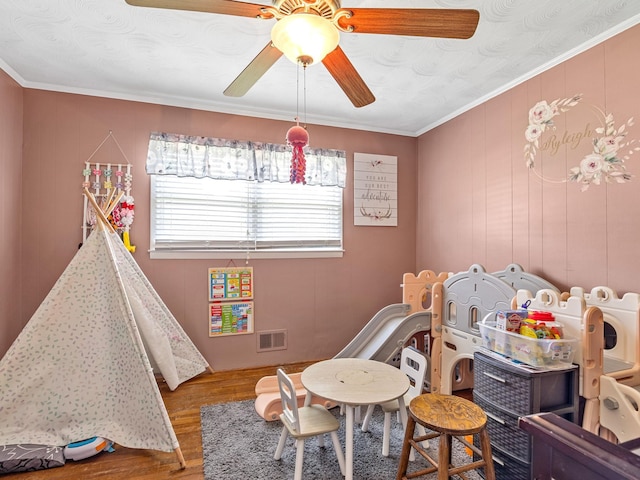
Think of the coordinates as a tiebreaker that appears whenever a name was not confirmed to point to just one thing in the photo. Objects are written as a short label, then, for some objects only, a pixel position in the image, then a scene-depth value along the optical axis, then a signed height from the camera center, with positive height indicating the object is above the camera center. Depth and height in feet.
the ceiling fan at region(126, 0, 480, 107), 4.00 +2.78
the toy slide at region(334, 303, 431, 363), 9.23 -2.53
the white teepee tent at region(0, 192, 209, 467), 6.73 -2.66
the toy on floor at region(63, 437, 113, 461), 6.45 -3.95
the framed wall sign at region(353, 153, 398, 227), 12.67 +2.11
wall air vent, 11.43 -3.27
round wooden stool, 4.88 -2.64
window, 10.52 +1.51
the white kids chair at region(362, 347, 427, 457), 6.80 -2.90
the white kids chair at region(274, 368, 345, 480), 5.72 -3.19
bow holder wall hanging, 9.76 +1.60
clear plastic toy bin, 5.57 -1.76
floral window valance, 10.38 +2.79
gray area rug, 6.13 -4.14
